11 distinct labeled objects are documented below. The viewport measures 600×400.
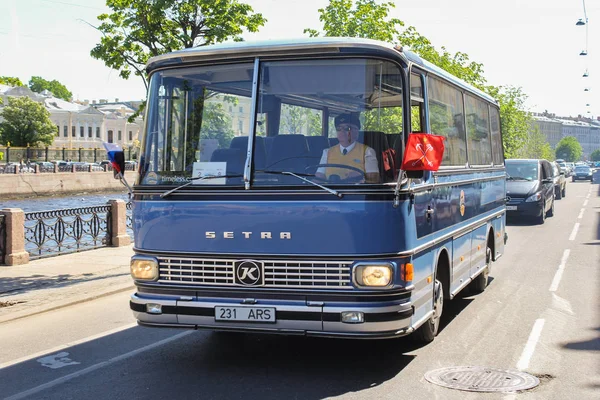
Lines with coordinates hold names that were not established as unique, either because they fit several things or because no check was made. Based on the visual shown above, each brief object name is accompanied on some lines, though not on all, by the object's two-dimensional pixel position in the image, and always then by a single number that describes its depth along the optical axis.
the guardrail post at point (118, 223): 19.28
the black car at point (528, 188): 25.94
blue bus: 6.83
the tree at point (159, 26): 15.34
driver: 6.89
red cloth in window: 6.61
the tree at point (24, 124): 109.94
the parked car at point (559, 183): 43.01
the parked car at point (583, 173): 87.69
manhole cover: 6.87
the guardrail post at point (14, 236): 15.65
